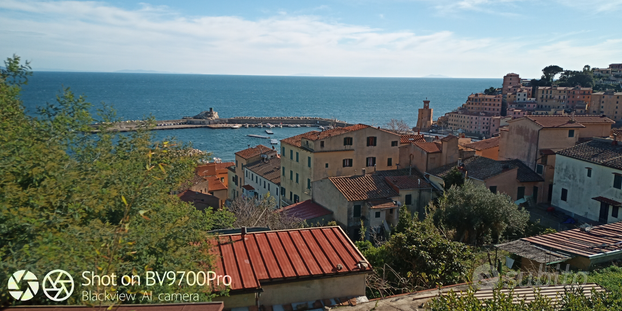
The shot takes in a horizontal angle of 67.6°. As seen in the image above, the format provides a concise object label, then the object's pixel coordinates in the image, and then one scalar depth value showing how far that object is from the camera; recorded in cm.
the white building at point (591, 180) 2173
